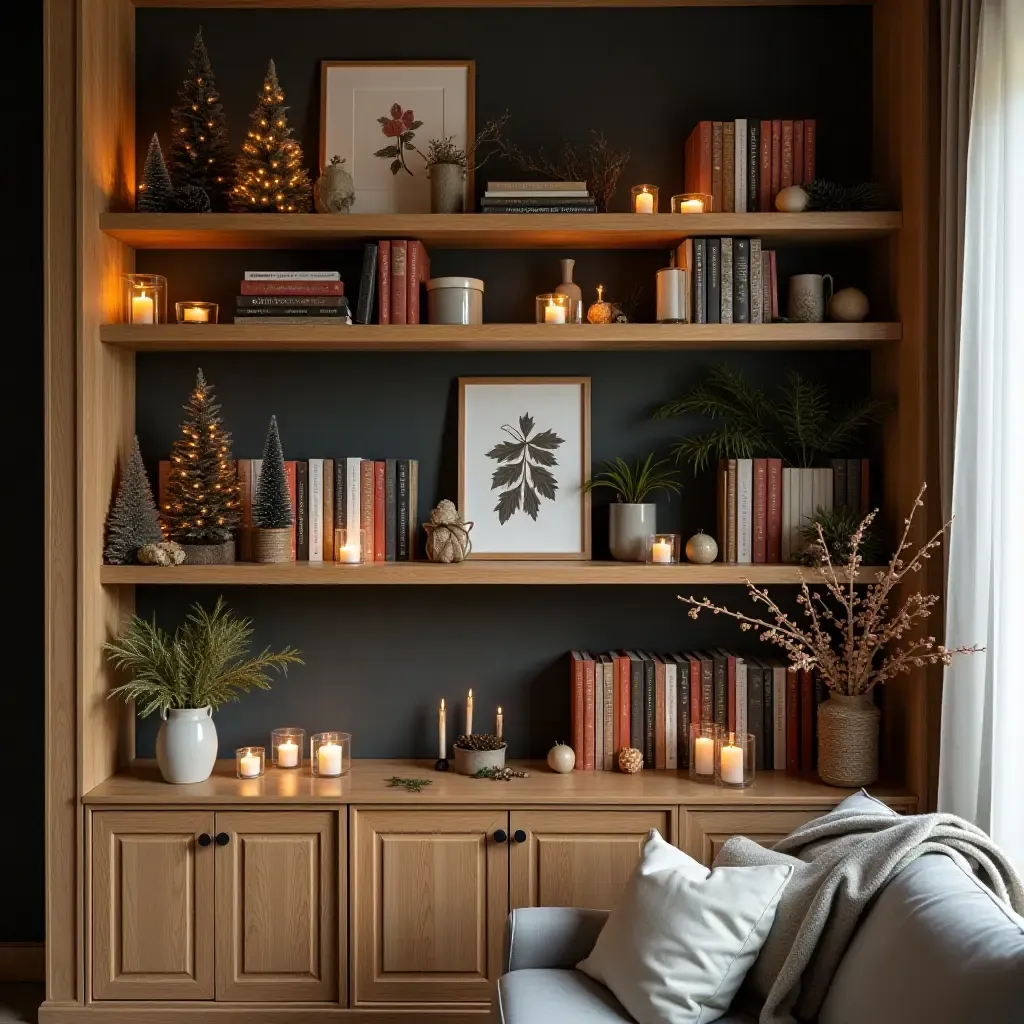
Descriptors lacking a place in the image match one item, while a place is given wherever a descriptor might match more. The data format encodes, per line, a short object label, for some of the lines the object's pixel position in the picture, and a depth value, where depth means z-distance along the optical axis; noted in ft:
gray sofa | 4.95
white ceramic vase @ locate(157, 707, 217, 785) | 9.38
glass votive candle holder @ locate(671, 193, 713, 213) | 9.43
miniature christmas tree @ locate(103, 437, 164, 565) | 9.51
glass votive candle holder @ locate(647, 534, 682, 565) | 9.61
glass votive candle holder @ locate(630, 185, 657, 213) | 9.59
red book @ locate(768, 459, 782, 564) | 9.78
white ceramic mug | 9.61
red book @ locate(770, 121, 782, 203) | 9.75
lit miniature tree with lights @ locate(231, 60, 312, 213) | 9.45
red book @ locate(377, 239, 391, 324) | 9.55
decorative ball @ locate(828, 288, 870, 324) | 9.52
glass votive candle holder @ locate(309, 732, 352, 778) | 9.60
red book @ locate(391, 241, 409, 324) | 9.55
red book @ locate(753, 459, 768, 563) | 9.78
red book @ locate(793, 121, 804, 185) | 9.74
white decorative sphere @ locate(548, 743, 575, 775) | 9.71
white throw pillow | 6.56
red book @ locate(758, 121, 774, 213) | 9.75
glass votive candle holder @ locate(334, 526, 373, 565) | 9.86
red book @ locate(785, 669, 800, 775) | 9.80
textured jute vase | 9.15
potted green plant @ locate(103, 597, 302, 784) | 9.39
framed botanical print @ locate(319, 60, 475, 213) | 10.16
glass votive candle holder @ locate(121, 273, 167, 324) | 9.69
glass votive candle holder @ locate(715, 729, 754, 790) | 9.23
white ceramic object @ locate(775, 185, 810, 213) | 9.36
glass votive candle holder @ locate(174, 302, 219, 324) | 9.74
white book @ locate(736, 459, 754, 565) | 9.77
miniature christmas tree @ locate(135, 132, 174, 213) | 9.53
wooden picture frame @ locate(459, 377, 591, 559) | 10.19
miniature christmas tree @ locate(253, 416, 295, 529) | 9.66
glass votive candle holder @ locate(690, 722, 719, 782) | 9.52
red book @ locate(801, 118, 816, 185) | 9.74
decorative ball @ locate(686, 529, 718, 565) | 9.64
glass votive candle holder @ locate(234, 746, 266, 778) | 9.64
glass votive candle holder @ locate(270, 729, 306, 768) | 9.92
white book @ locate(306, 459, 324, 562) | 9.96
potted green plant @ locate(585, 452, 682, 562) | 9.85
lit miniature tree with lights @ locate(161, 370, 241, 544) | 9.66
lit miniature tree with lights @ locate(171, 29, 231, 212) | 9.59
